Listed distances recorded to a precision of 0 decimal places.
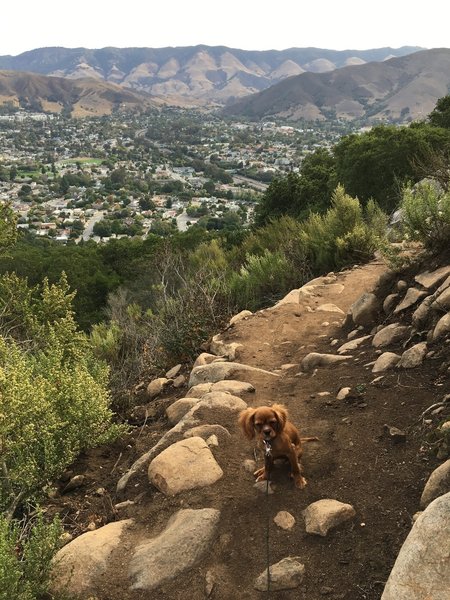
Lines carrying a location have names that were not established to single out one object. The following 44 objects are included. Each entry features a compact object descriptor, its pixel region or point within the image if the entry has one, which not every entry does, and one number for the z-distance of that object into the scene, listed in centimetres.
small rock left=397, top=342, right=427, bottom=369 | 469
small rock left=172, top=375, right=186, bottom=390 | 673
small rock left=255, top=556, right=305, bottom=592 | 295
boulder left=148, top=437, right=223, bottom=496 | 396
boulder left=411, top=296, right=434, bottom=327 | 527
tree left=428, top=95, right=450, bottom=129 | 2847
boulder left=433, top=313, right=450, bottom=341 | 471
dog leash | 351
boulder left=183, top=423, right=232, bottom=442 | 451
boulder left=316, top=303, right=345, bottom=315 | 783
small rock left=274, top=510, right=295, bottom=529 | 338
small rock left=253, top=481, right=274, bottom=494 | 374
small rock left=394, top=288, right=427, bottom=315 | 577
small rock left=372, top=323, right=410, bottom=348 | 549
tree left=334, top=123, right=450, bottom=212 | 2125
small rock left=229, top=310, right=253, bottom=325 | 810
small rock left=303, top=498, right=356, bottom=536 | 322
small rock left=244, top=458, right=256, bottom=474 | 405
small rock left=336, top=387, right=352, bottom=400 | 478
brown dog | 358
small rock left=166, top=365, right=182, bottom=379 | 717
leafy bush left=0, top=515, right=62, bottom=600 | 285
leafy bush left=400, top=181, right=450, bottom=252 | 616
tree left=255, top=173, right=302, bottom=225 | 2608
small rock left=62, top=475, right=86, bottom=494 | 464
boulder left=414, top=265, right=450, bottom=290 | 575
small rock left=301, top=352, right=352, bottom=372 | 576
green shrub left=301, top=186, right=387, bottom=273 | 1003
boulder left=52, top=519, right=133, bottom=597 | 323
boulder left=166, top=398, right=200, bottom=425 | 536
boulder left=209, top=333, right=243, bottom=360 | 683
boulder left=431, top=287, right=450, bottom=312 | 501
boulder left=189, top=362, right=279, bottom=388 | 603
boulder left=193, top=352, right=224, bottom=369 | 675
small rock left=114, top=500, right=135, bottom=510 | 403
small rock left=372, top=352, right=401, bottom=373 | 495
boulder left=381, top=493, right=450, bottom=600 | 236
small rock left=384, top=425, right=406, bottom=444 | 379
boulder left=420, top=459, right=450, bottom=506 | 299
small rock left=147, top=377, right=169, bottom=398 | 676
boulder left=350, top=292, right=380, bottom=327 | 650
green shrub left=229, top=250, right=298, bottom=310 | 972
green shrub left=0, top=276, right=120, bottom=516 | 417
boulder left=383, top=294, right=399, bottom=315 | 627
